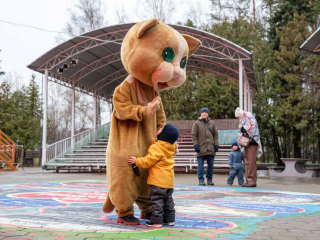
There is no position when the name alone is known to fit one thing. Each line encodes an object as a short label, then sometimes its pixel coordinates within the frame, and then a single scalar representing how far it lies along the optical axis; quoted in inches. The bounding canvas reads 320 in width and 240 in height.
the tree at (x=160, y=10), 1001.5
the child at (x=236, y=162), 340.8
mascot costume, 140.8
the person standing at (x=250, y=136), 314.3
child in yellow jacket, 140.0
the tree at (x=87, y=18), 1061.1
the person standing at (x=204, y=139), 326.3
